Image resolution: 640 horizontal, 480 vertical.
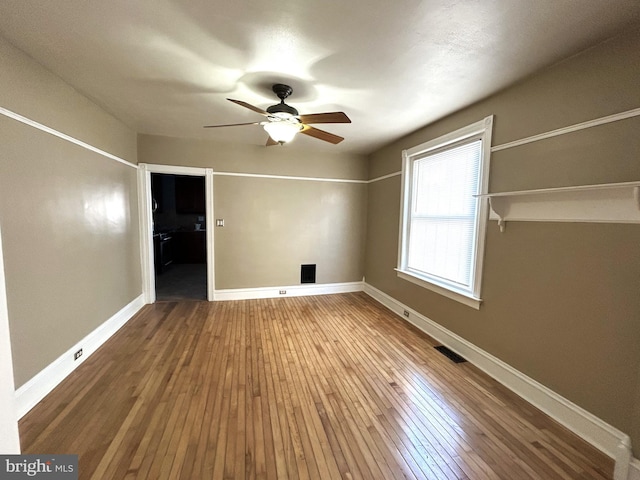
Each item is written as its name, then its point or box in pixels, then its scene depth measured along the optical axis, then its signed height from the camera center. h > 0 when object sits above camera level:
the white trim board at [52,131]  1.76 +0.65
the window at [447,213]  2.54 +0.09
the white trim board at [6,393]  0.87 -0.63
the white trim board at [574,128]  1.54 +0.66
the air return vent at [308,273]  4.67 -1.00
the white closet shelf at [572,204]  1.53 +0.14
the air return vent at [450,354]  2.63 -1.39
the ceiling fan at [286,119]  2.17 +0.84
